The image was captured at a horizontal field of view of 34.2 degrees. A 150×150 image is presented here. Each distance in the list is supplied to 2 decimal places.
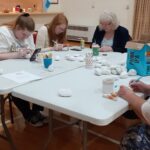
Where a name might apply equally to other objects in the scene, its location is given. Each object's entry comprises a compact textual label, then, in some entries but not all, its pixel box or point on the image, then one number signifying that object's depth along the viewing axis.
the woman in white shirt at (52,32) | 2.85
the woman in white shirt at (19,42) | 2.33
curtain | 4.87
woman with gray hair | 2.87
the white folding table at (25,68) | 1.61
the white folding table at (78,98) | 1.15
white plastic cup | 1.40
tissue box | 1.76
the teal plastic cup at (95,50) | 2.45
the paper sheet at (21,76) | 1.60
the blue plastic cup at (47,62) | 1.94
